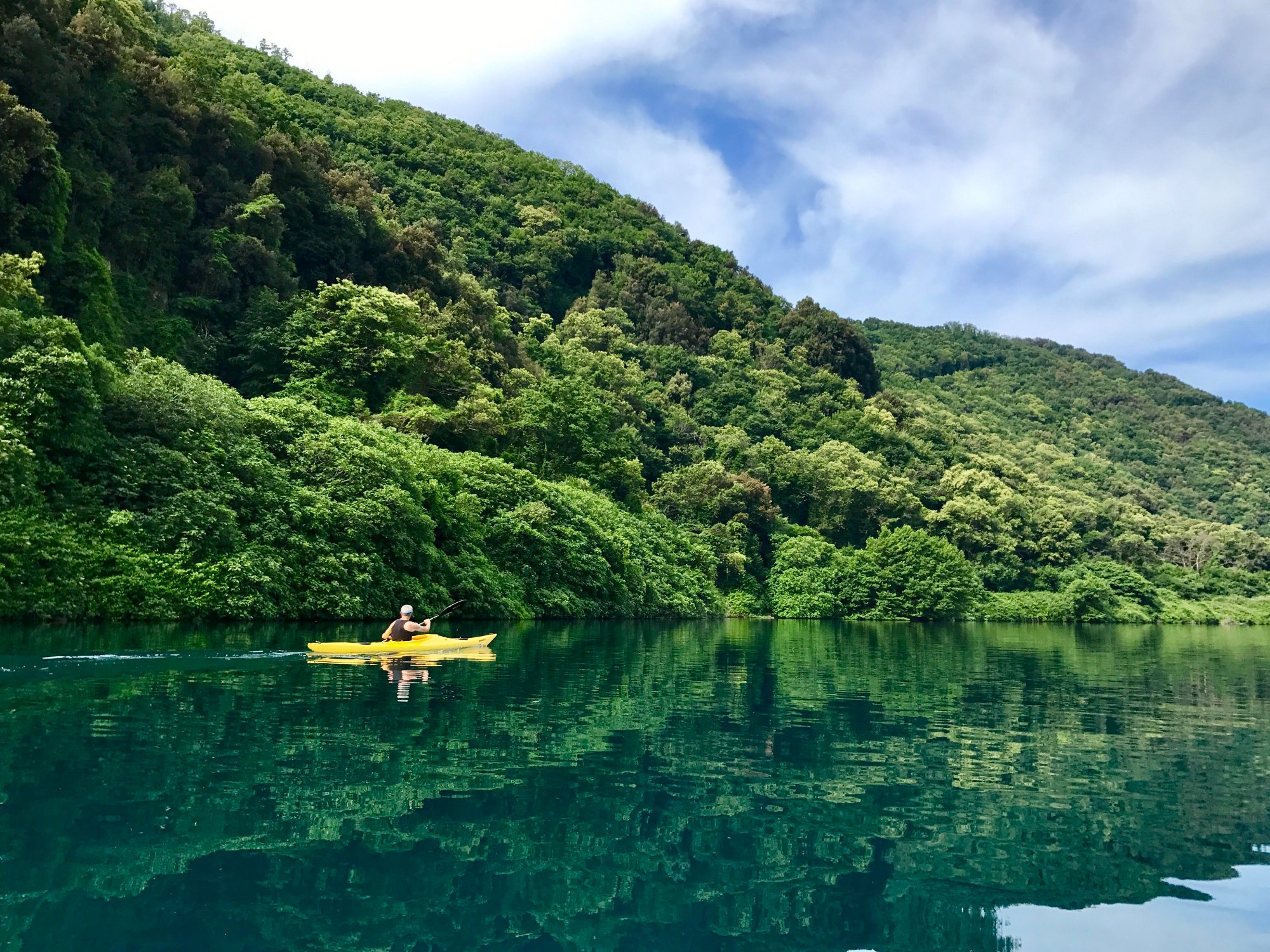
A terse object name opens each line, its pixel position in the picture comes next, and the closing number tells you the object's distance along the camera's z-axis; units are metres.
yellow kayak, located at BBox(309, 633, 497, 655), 22.03
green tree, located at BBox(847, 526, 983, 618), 72.62
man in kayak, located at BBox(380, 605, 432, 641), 23.17
